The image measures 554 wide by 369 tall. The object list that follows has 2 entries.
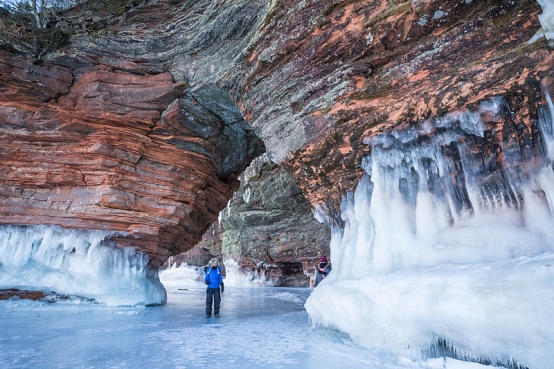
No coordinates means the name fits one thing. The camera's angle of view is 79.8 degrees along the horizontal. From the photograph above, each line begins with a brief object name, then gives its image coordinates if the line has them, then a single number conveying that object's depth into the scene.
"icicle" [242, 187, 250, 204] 24.63
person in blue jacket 8.12
